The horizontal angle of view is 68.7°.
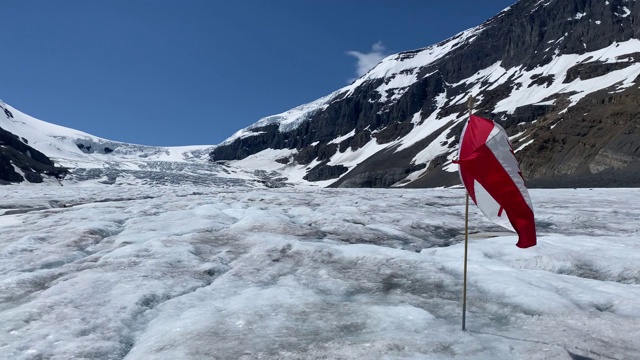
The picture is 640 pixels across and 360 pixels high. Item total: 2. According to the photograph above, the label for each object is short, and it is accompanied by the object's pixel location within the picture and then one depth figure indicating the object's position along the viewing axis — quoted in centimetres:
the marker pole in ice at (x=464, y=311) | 667
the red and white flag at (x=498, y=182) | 651
